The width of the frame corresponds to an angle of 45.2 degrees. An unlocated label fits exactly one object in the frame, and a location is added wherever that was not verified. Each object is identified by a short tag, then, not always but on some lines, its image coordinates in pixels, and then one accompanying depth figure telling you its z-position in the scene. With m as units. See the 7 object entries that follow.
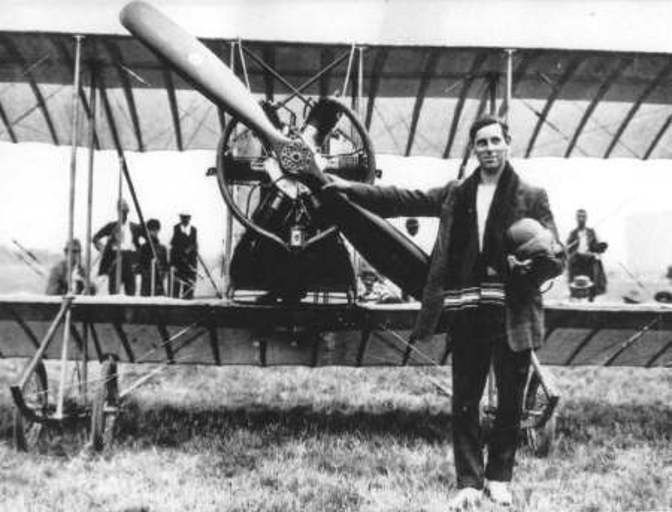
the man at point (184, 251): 12.49
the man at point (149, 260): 11.84
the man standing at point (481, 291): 4.08
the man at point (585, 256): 12.42
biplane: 5.73
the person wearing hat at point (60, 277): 11.83
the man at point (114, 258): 11.85
